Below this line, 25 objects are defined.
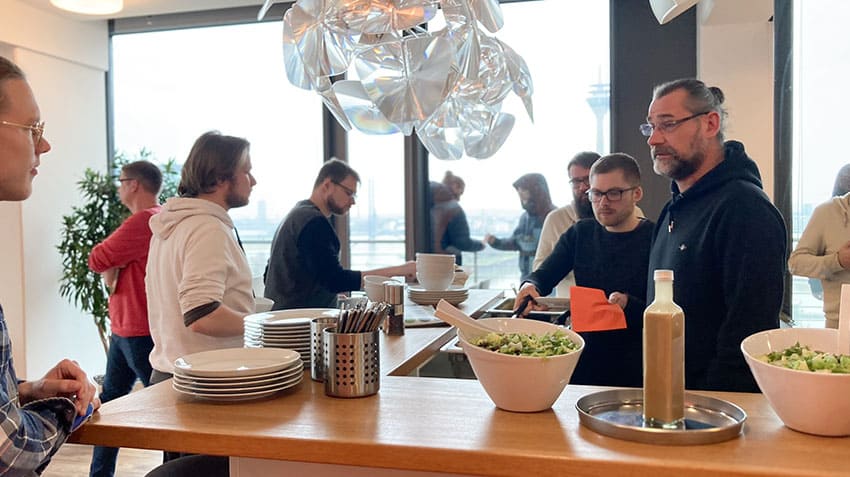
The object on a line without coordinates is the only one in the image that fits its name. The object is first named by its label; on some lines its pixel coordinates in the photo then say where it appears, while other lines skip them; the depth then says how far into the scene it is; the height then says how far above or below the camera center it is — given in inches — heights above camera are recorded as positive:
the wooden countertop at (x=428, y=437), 49.9 -16.5
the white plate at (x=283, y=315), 79.8 -10.9
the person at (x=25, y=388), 49.5 -12.9
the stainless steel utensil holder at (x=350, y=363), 66.3 -13.2
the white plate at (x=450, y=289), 128.7 -12.4
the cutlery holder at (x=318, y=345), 70.1 -12.1
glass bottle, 53.4 -10.6
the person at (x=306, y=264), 130.3 -7.9
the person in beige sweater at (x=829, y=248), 116.3 -5.1
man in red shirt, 133.3 -16.2
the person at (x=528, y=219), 202.5 +0.2
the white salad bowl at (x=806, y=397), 51.1 -13.0
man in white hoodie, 85.0 -4.9
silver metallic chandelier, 89.1 +21.7
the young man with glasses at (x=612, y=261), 97.3 -6.2
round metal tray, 52.6 -15.7
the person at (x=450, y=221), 210.5 -0.2
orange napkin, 75.1 -9.6
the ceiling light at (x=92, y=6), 186.2 +56.6
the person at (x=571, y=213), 151.8 +1.5
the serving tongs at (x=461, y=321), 63.6 -9.0
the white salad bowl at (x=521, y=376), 58.4 -12.9
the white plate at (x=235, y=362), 64.8 -13.4
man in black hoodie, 73.5 -2.0
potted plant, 204.4 -4.1
